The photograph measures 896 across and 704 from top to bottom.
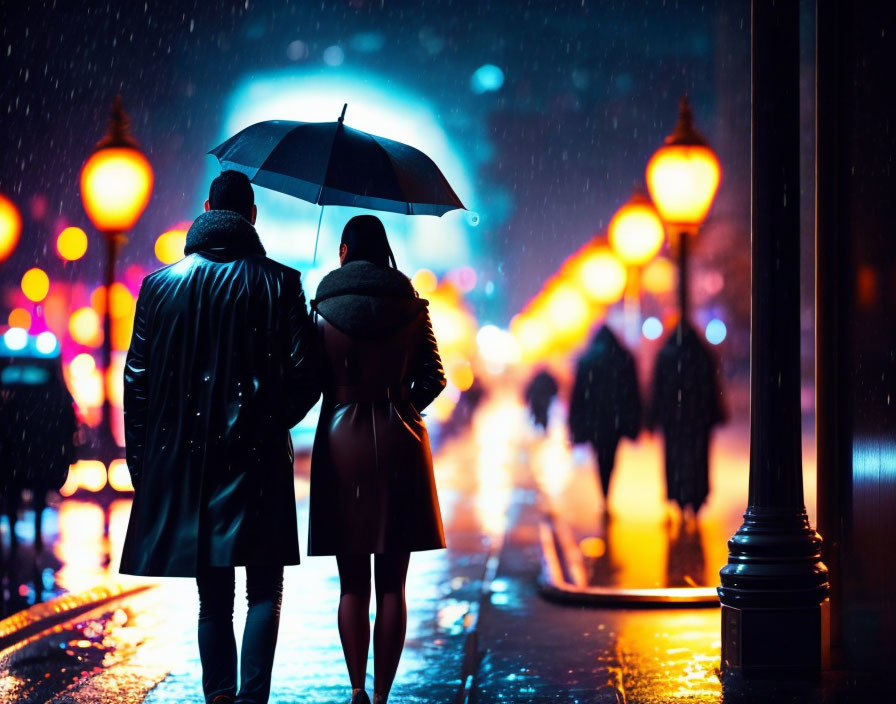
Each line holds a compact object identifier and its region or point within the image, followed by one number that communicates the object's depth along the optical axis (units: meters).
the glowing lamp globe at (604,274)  24.41
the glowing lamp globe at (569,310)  36.19
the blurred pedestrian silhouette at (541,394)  26.69
